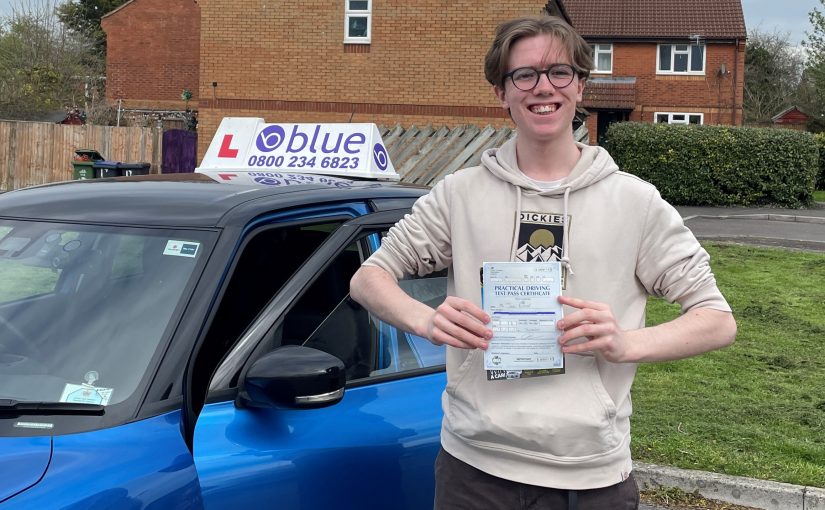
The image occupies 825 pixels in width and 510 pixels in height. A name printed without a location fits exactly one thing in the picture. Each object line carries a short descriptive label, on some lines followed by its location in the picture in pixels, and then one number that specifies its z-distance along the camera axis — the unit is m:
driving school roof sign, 4.65
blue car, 2.24
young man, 1.95
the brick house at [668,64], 37.34
